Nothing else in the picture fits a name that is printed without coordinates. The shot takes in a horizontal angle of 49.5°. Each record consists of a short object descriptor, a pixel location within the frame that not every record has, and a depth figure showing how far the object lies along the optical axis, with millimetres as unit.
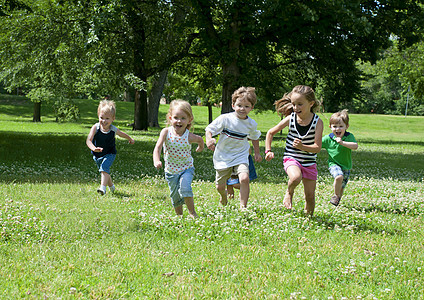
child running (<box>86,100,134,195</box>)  9547
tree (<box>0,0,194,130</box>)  19516
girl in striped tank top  7402
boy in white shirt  7762
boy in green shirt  9234
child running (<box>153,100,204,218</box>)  7102
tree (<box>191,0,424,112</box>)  19953
